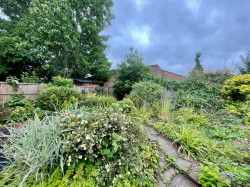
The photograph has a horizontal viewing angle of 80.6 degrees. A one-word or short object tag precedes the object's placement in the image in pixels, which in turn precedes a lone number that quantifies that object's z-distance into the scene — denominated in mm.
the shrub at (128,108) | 3320
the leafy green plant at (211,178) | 1544
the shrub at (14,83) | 5989
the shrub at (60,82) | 7082
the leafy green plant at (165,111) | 3566
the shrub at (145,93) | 5047
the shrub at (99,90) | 10403
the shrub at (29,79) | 7219
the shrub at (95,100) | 5039
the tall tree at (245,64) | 9148
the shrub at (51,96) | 4957
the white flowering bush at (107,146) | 1494
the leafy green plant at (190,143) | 2316
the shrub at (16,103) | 5121
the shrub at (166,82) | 8081
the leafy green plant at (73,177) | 1411
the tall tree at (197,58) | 17689
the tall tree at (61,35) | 9031
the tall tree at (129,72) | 9875
